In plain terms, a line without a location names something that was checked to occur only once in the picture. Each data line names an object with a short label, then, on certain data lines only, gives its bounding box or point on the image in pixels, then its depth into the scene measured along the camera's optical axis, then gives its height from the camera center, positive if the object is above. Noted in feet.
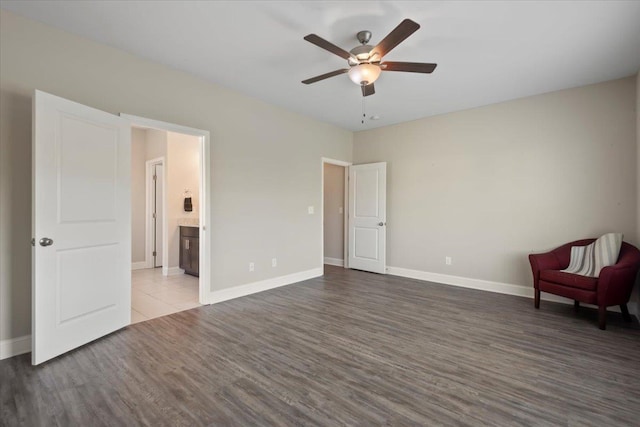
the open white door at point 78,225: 7.43 -0.34
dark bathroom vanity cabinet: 16.78 -2.12
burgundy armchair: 9.63 -2.44
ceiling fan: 7.77 +4.24
